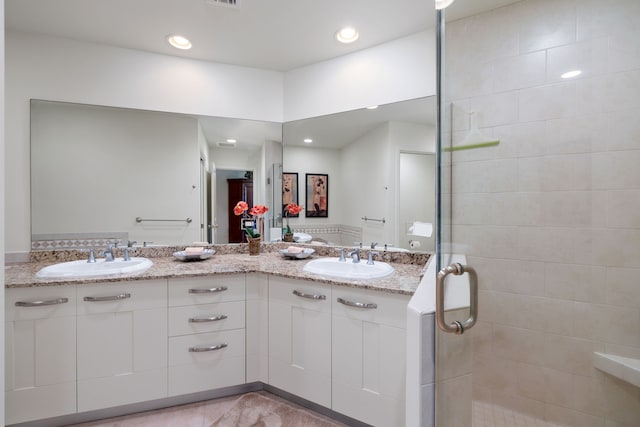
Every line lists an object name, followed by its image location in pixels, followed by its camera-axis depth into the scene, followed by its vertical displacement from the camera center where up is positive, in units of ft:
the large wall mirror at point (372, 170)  6.73 +1.03
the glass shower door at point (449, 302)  3.35 -1.03
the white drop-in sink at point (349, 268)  5.79 -1.21
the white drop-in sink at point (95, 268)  5.66 -1.18
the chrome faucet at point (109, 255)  6.79 -0.98
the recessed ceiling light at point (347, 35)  6.64 +4.00
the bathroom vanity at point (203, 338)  5.22 -2.39
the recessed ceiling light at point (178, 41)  6.90 +4.00
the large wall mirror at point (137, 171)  6.98 +1.02
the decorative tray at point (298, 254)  7.49 -1.05
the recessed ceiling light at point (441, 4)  3.81 +2.65
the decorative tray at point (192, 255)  7.16 -1.05
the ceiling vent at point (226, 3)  5.75 +4.00
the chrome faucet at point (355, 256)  6.75 -1.00
